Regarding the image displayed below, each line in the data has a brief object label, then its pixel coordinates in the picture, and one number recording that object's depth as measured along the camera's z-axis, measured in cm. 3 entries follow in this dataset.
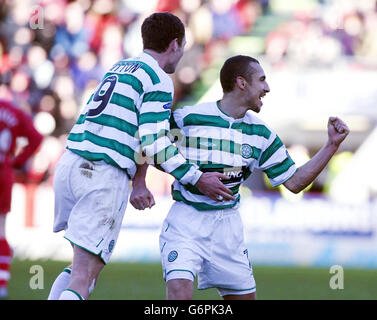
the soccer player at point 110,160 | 895
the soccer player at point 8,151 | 1466
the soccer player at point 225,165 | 977
